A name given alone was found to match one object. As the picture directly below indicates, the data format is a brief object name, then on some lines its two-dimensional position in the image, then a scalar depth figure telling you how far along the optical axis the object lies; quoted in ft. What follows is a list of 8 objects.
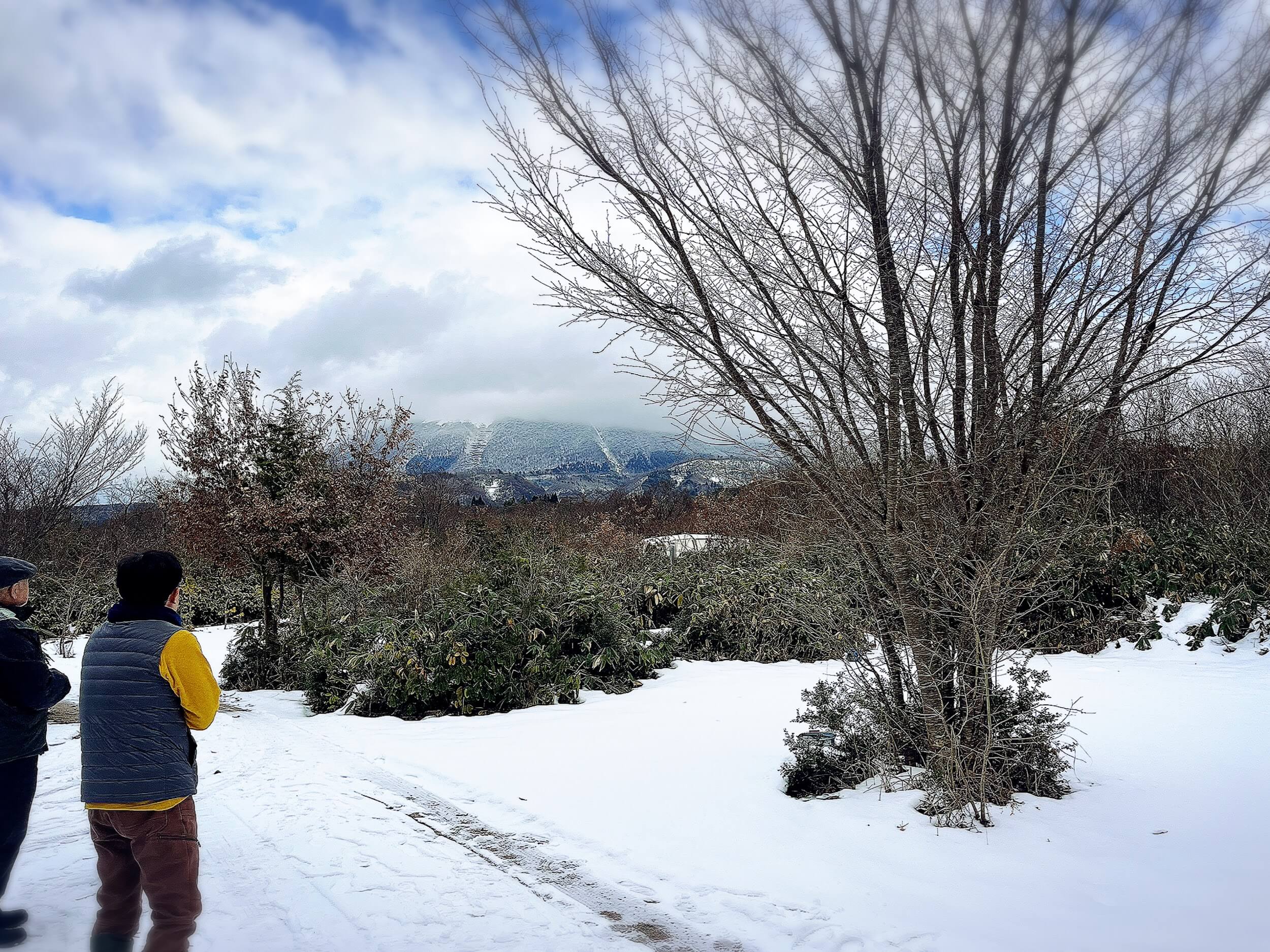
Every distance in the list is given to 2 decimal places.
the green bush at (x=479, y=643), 28.12
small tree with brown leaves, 35.22
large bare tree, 13.93
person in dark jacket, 10.59
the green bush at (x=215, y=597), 59.77
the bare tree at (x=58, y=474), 41.78
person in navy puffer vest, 9.25
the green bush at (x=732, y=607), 36.60
